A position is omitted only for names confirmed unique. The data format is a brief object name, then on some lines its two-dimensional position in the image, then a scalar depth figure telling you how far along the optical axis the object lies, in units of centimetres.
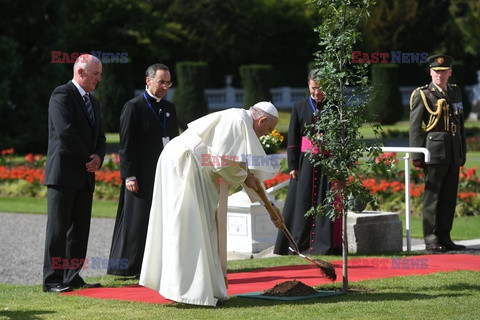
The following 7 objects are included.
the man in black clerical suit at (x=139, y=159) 1977
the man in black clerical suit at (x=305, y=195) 2258
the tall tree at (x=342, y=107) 1691
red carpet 1748
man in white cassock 1578
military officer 2348
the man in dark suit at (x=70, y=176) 1808
